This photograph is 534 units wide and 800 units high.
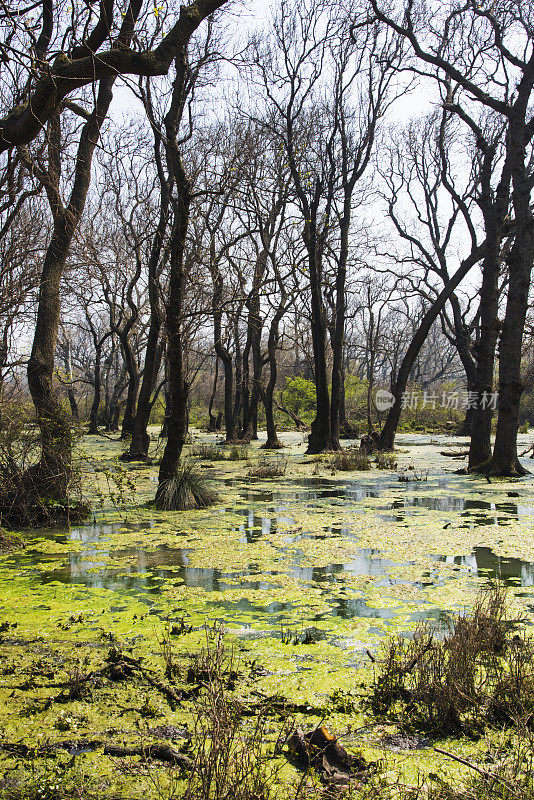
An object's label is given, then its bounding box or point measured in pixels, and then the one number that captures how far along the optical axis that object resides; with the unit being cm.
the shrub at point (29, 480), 640
